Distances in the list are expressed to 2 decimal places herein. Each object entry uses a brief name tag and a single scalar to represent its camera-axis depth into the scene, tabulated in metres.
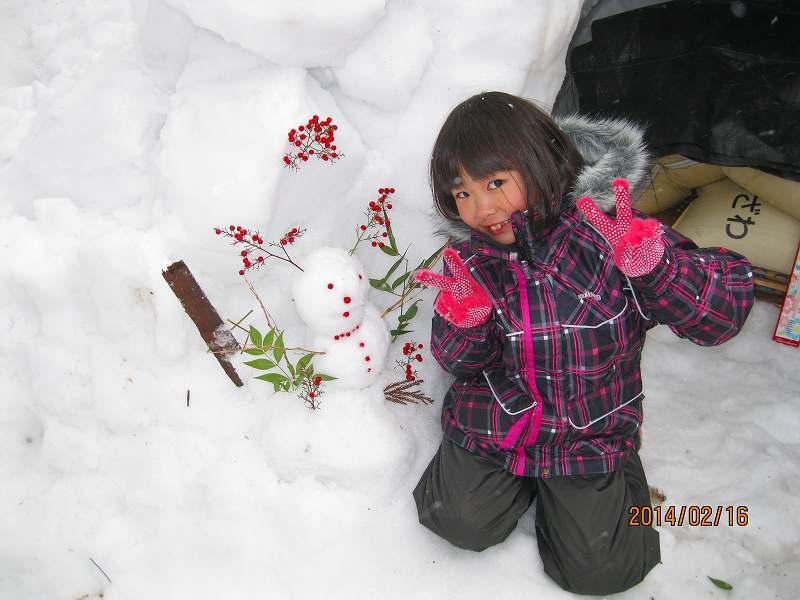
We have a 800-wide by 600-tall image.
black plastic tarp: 1.64
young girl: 1.33
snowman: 1.46
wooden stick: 1.48
